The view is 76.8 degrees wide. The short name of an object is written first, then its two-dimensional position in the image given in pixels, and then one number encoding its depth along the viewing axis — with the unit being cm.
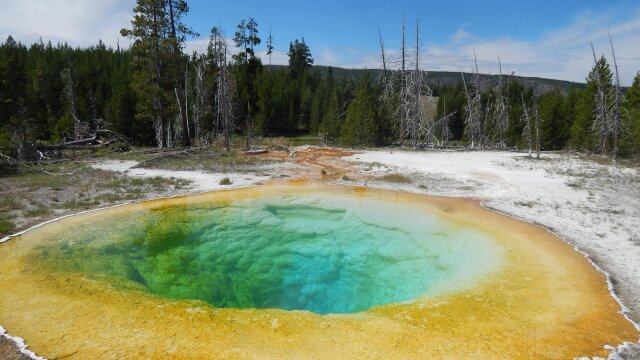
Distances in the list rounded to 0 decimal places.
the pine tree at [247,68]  5300
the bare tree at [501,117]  3435
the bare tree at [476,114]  3397
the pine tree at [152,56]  2475
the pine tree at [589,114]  3061
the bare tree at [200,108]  3275
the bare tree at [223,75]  2603
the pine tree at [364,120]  3544
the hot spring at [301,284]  550
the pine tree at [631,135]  2572
